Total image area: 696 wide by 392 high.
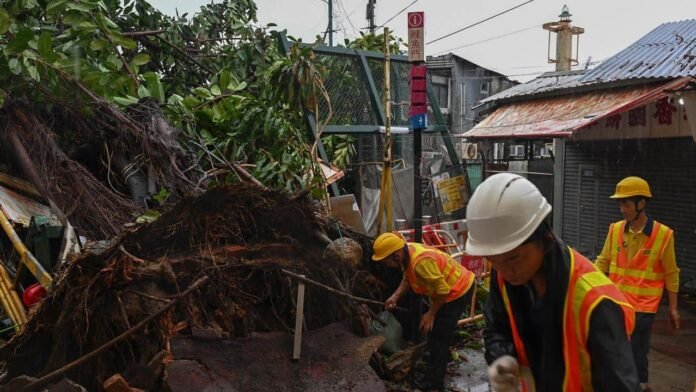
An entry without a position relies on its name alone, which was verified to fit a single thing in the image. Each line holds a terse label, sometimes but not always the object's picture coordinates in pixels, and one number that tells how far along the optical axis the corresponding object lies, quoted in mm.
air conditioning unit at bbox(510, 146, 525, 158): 17681
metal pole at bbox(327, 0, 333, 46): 15320
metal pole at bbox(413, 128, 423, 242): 5477
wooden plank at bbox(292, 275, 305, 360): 4355
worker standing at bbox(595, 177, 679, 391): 4152
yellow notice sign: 9688
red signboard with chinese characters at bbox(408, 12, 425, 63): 5516
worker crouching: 4516
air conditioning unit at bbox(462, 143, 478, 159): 16225
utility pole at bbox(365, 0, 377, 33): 18125
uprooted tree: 5844
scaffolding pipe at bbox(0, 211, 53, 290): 4699
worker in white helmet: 1647
